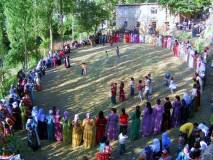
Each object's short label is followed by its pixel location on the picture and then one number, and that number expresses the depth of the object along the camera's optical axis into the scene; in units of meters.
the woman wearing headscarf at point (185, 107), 16.69
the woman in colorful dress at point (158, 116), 15.90
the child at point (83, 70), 27.13
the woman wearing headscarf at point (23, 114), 17.36
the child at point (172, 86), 21.28
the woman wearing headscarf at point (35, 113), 16.37
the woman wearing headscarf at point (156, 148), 13.27
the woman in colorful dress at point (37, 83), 23.56
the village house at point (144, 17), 50.38
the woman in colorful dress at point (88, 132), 15.56
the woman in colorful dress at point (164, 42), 35.66
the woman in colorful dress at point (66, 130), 16.03
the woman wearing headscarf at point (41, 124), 16.53
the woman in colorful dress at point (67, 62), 29.12
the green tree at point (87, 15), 45.12
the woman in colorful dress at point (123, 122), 15.62
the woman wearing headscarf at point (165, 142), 13.77
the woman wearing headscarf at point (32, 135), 15.69
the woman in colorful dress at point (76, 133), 15.78
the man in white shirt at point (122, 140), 14.87
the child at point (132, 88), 21.44
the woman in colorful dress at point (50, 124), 16.42
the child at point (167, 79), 22.92
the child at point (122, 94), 20.55
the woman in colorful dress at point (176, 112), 16.31
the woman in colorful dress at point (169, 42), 34.53
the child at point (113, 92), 20.32
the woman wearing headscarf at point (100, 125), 15.74
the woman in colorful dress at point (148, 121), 15.80
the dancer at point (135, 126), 15.63
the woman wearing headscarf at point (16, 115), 17.33
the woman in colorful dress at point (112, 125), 15.73
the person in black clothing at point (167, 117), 16.07
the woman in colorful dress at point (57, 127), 16.36
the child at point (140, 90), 20.57
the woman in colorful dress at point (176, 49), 30.65
